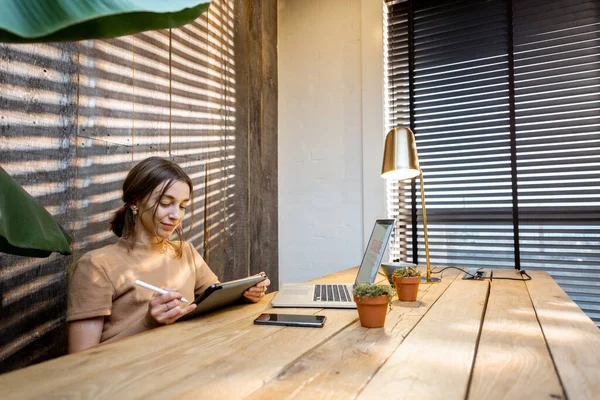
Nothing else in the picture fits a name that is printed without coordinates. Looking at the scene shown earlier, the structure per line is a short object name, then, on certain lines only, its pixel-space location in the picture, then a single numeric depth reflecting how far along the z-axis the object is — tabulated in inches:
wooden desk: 25.9
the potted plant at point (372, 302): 41.1
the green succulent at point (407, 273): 56.8
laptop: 53.4
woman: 48.5
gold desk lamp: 74.2
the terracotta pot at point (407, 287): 56.5
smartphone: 42.6
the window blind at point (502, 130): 101.2
